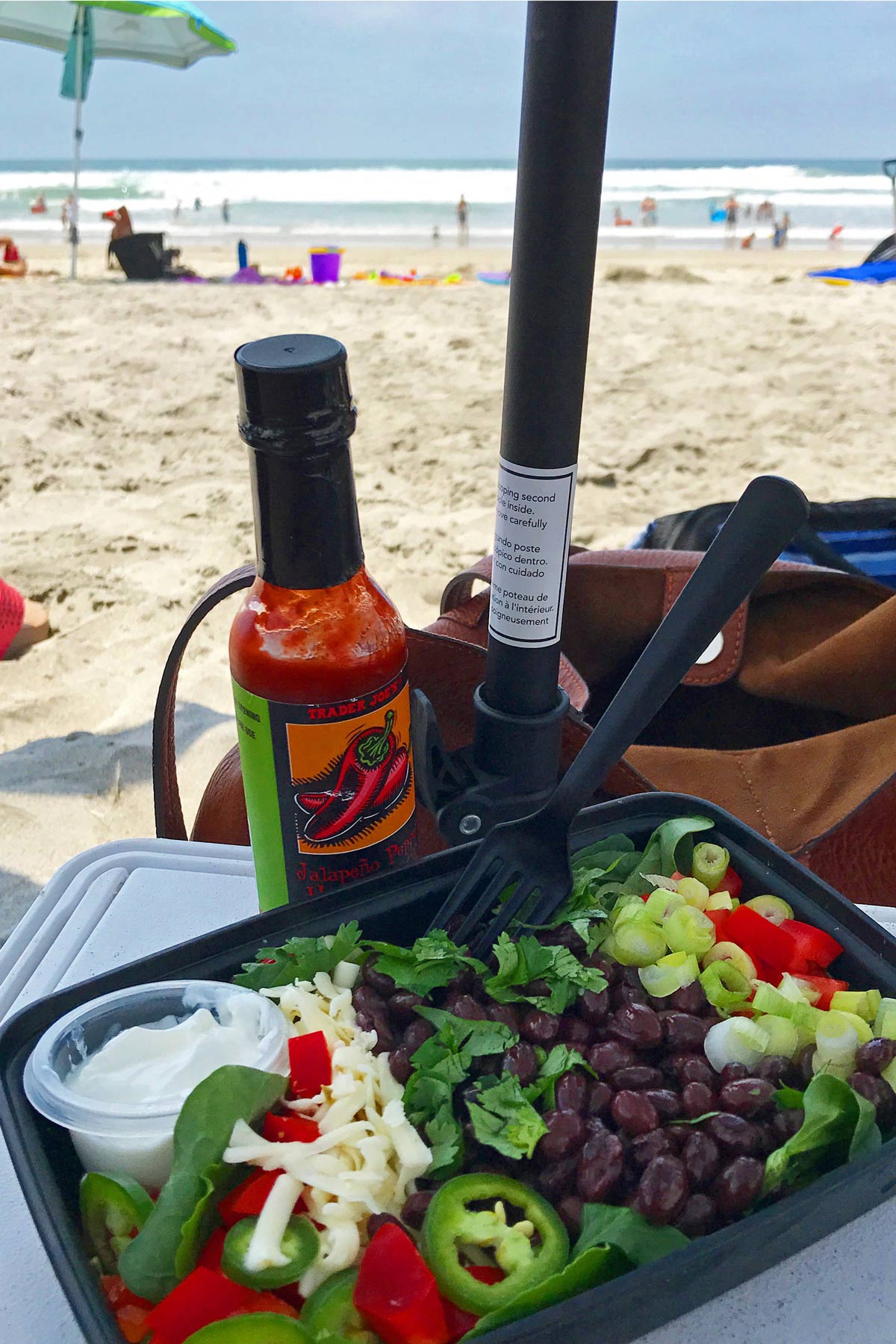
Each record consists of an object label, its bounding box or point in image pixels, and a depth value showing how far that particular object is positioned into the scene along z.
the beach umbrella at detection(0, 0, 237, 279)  8.30
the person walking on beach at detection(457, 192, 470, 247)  14.75
